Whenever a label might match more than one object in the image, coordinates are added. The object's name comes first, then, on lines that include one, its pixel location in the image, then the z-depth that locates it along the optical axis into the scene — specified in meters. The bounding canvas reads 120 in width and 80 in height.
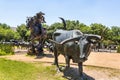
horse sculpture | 9.04
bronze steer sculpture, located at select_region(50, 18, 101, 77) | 5.04
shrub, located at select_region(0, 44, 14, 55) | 9.75
